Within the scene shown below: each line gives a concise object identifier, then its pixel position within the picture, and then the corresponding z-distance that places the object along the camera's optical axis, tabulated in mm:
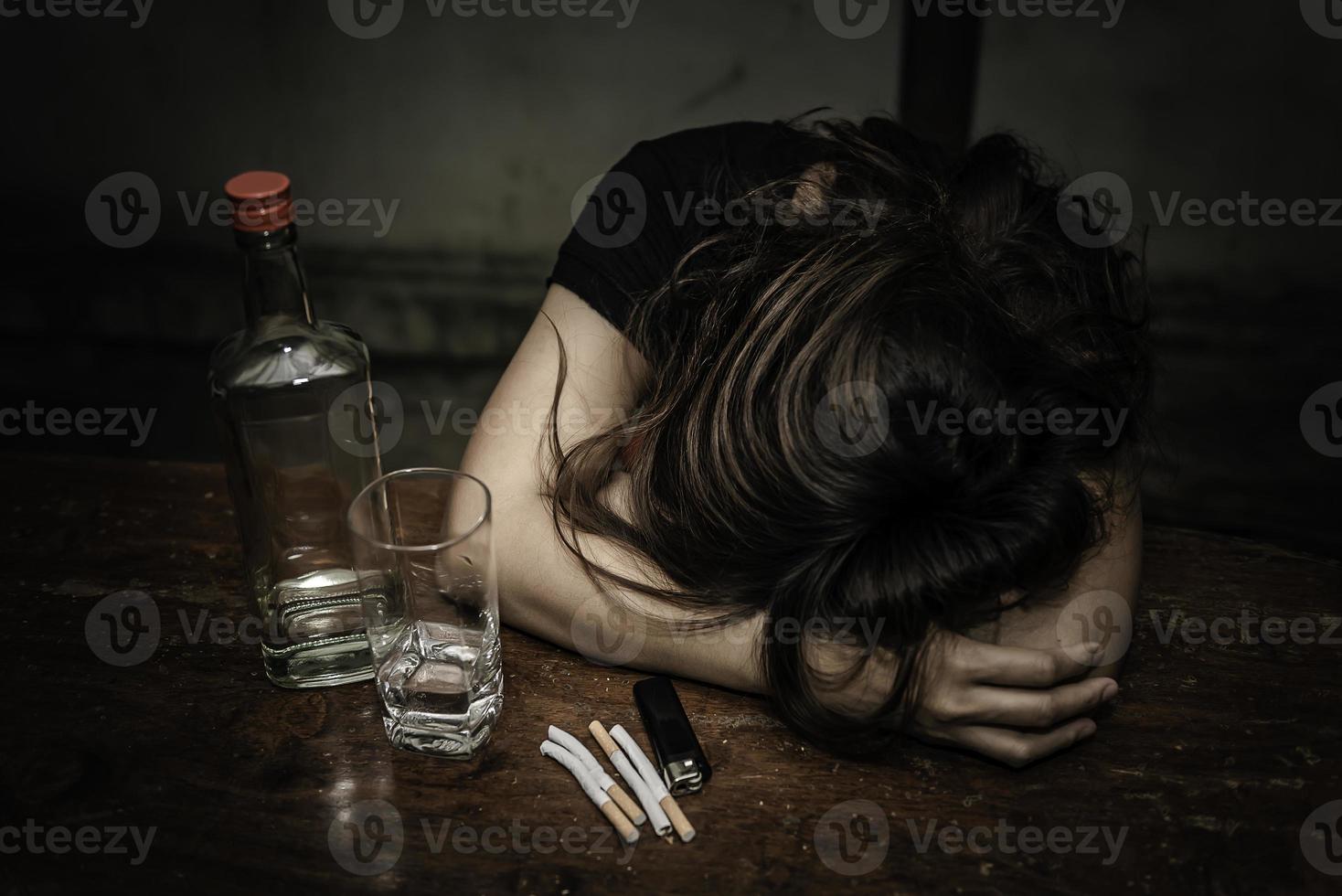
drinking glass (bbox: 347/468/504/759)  753
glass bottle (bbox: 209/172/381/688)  731
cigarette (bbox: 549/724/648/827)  727
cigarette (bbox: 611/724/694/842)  714
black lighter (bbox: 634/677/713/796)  750
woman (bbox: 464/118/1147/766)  761
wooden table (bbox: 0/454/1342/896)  691
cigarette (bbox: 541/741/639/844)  713
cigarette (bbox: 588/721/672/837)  720
